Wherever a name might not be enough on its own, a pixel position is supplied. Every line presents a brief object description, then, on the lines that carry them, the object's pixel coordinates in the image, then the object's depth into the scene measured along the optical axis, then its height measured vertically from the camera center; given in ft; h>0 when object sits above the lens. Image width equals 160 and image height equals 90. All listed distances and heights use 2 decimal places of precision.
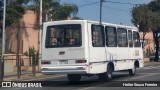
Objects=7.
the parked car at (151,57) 202.53 -5.00
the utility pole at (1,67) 84.41 -3.97
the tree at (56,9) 164.55 +14.27
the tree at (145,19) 182.70 +11.17
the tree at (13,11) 131.54 +10.57
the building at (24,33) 161.07 +5.10
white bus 69.36 -0.30
